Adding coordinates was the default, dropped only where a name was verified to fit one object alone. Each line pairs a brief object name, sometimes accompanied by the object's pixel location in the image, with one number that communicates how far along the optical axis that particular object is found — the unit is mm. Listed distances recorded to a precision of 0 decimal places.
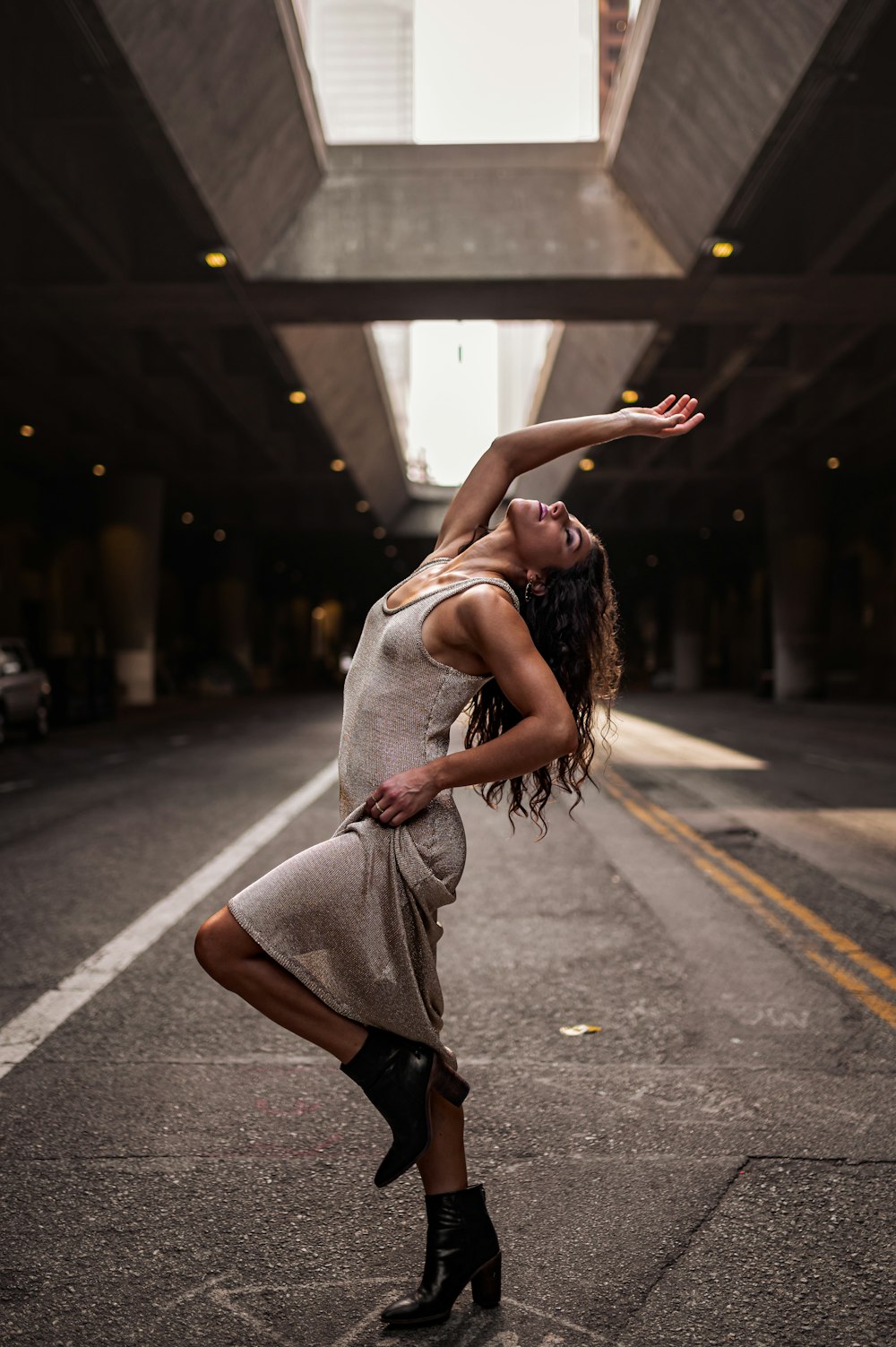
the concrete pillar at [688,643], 67938
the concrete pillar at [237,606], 63688
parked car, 23203
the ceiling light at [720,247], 18953
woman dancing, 2842
